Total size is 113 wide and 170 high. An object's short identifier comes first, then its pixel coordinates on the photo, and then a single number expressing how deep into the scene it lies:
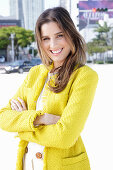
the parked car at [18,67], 10.92
